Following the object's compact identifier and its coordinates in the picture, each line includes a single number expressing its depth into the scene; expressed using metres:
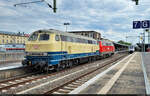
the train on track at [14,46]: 49.04
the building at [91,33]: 101.69
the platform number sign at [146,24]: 13.07
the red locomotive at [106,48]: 27.28
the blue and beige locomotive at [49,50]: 12.30
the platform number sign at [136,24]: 13.49
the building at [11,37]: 90.81
